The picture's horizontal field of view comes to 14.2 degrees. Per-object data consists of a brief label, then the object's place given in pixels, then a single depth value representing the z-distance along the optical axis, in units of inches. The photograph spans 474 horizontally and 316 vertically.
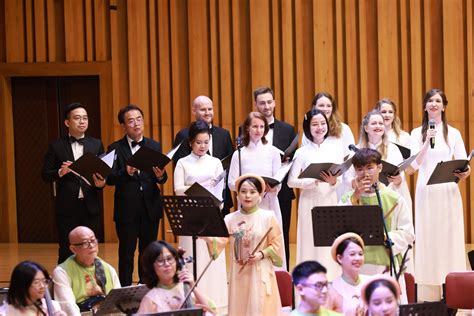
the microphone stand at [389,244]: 428.1
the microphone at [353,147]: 497.7
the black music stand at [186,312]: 349.2
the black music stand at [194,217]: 455.0
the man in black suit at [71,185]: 569.1
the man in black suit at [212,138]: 593.0
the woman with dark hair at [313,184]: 550.1
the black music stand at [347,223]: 430.5
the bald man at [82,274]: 432.4
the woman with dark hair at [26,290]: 379.1
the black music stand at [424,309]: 355.2
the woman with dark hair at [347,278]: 398.5
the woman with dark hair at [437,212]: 572.4
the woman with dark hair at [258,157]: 559.7
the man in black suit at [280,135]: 597.0
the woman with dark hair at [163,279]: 394.2
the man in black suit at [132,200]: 575.8
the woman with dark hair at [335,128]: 567.6
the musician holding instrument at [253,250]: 473.5
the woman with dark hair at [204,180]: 555.8
